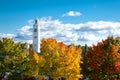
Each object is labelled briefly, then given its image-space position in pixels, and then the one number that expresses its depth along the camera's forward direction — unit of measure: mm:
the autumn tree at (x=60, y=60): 61906
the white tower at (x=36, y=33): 122494
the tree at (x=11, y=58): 64206
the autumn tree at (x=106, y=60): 58250
